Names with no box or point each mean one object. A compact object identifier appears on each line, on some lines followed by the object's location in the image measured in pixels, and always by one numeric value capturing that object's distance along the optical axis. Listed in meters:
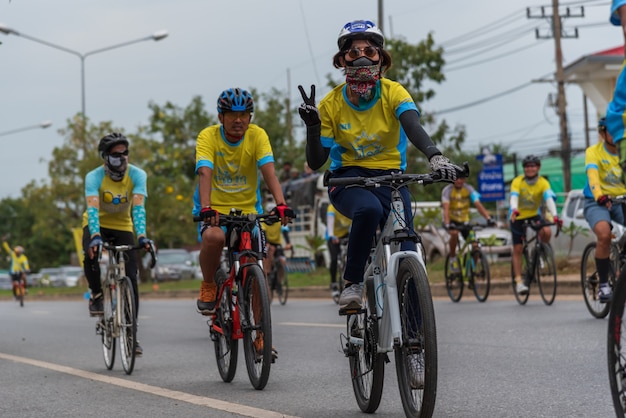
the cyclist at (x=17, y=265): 35.44
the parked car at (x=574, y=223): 21.94
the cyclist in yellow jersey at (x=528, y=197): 14.24
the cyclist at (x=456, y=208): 15.95
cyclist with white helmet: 5.91
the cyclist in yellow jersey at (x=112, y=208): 9.39
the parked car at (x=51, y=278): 66.94
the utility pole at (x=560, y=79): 36.66
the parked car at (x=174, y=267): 45.91
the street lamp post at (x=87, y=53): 38.03
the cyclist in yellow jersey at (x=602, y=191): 10.88
